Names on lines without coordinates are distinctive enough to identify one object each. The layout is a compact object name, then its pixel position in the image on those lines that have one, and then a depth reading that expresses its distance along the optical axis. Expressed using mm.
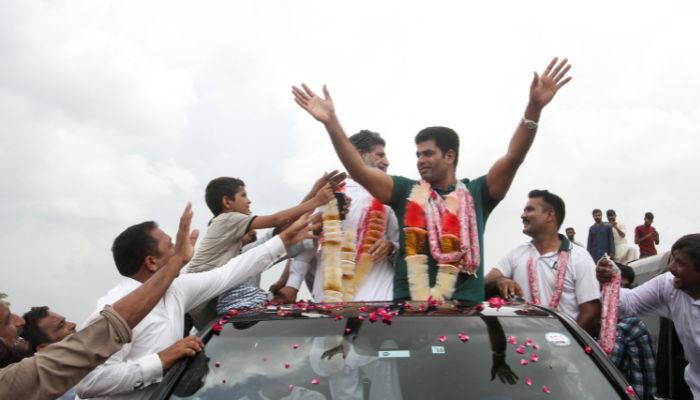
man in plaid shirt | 5684
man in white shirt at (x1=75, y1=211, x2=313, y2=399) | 2689
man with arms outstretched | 3656
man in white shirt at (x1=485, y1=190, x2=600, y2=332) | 4426
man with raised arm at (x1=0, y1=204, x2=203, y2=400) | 2469
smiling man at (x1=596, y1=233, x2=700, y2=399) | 4035
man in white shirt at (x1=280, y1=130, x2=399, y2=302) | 4023
